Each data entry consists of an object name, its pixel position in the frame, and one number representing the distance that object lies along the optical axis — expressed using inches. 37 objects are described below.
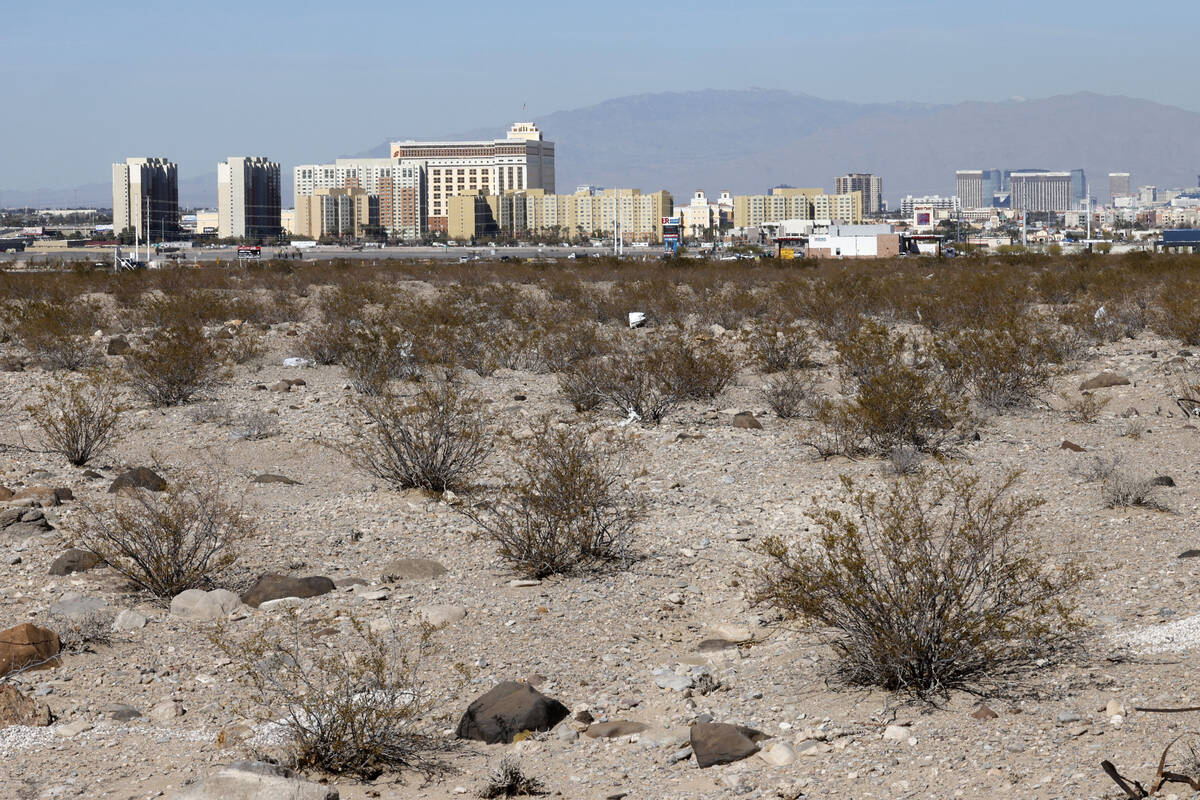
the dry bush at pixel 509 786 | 411.5
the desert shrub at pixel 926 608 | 470.3
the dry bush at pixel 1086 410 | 1082.7
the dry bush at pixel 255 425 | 1039.0
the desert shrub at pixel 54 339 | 1530.5
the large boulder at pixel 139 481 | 815.7
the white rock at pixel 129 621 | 573.9
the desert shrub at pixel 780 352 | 1478.8
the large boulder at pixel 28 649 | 514.0
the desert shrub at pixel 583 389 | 1170.6
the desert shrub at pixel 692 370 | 1202.0
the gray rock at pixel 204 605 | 599.8
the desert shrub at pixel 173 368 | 1232.8
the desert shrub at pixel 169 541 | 623.5
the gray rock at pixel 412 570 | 664.4
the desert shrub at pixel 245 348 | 1541.6
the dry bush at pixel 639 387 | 1125.1
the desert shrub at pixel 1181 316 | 1721.2
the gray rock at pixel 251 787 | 384.5
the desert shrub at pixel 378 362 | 1304.1
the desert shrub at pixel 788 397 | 1141.7
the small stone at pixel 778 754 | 424.2
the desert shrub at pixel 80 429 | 923.4
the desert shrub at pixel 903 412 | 936.3
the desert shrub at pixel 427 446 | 839.7
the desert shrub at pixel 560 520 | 668.1
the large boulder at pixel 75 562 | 648.4
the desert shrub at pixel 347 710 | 430.0
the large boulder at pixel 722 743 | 430.1
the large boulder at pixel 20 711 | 467.5
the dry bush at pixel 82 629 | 539.8
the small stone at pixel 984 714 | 441.4
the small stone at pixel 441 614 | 587.4
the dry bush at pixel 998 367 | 1151.0
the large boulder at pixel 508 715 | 463.2
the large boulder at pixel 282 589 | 620.9
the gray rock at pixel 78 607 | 585.6
